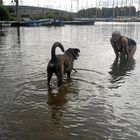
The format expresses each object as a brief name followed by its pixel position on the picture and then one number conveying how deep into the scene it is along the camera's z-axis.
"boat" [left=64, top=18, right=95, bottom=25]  55.53
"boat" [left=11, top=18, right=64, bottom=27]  41.56
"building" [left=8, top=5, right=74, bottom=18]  94.90
